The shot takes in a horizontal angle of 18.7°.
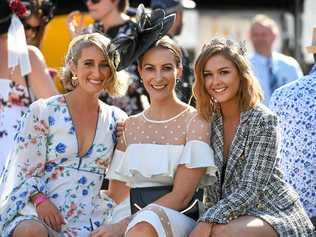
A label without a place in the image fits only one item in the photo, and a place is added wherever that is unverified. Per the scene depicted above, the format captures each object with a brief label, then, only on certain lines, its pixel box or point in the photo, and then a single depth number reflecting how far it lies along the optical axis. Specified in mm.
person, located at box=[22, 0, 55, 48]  7039
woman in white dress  4907
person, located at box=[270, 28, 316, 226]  5434
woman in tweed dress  4867
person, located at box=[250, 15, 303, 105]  8164
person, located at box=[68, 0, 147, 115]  7176
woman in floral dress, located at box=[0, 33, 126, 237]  5207
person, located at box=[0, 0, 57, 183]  6164
